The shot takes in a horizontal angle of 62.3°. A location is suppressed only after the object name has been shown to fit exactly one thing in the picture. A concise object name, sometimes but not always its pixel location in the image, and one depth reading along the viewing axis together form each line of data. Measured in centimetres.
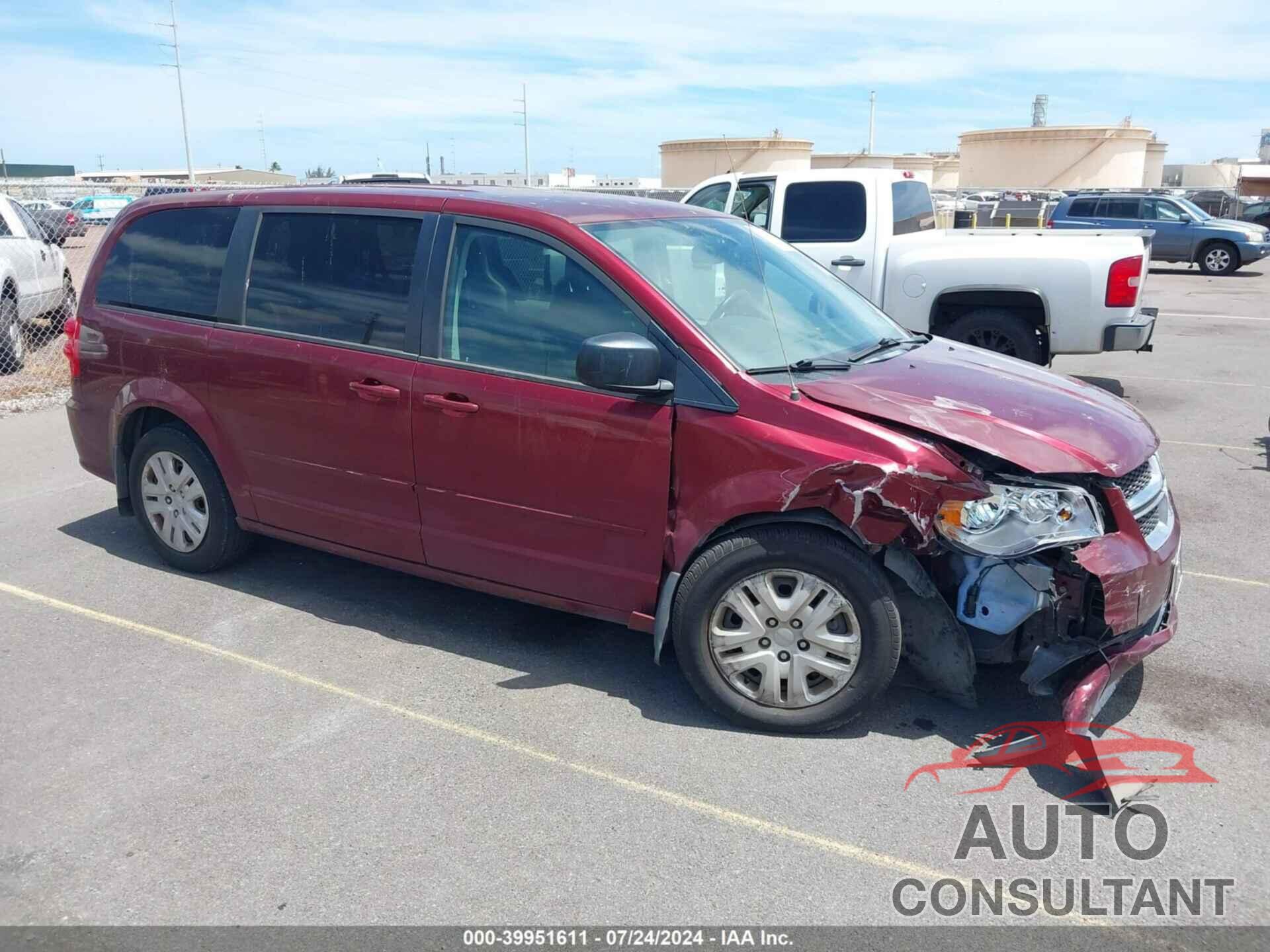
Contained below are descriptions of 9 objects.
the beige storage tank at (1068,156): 4772
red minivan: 366
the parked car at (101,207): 3331
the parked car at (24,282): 1106
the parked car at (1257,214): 3312
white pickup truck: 888
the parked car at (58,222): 1332
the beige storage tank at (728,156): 4141
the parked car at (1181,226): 2392
